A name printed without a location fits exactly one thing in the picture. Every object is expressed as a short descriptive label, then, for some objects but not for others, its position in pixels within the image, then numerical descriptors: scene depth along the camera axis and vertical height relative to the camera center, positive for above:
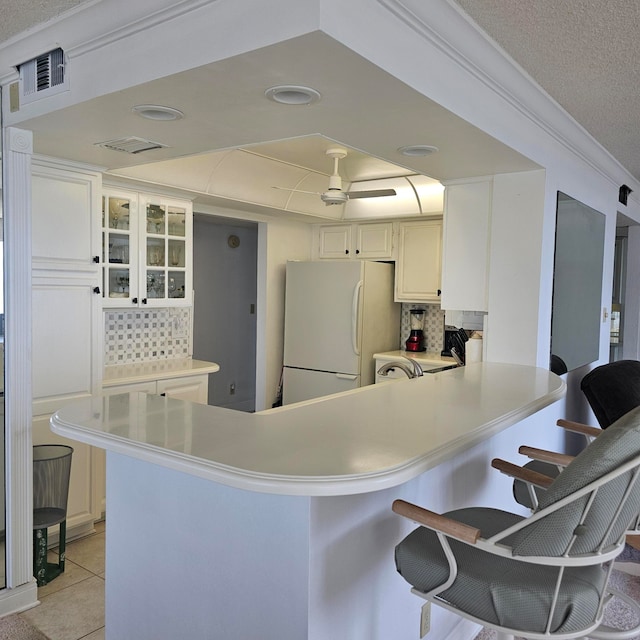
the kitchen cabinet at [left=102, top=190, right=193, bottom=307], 3.59 +0.24
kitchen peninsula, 1.38 -0.62
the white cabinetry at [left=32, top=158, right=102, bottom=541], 2.80 -0.05
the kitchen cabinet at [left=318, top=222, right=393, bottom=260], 5.00 +0.45
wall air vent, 2.06 +0.77
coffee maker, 4.88 -0.41
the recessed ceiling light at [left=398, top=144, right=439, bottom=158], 2.45 +0.63
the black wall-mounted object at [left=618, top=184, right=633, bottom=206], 4.36 +0.80
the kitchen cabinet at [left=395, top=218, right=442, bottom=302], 4.70 +0.26
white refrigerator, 4.76 -0.29
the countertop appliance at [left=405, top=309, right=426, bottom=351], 5.03 -0.36
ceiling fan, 3.83 +0.71
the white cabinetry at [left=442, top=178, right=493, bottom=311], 3.09 +0.27
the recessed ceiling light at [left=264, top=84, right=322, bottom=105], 1.76 +0.62
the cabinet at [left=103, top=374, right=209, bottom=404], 3.48 -0.66
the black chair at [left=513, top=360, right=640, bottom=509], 3.18 -0.53
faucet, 2.70 -0.38
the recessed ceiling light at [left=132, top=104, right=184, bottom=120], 2.00 +0.63
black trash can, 2.68 -1.07
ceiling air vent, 2.48 +0.63
